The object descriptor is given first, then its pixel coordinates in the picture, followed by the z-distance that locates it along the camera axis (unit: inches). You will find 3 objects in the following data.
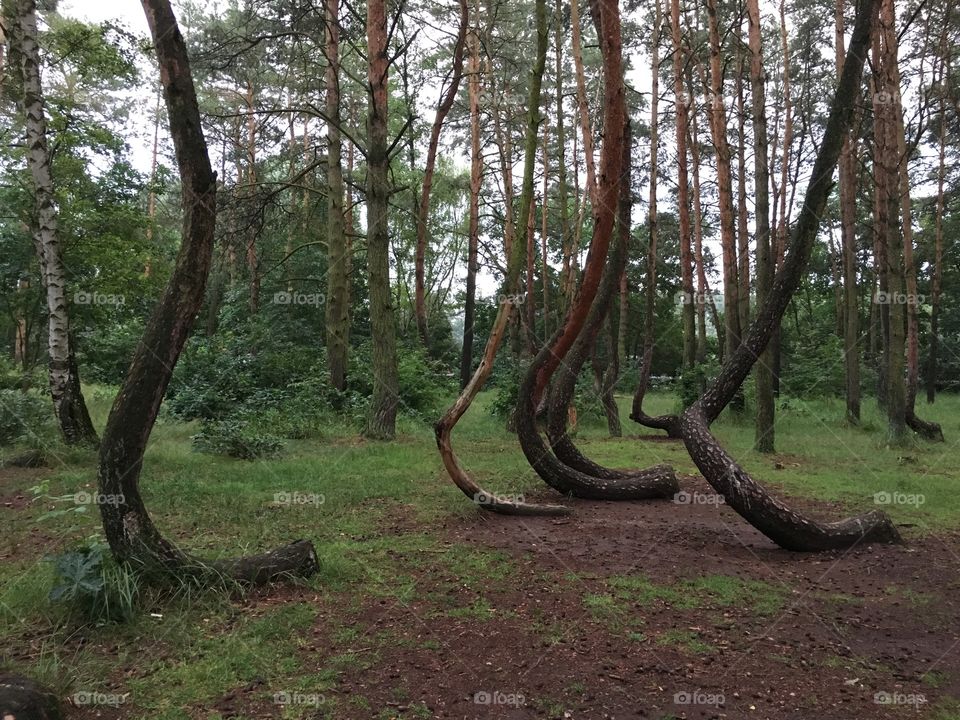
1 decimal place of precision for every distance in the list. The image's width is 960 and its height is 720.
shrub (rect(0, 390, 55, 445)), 368.9
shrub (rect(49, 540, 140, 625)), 152.6
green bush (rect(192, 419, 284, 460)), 370.3
